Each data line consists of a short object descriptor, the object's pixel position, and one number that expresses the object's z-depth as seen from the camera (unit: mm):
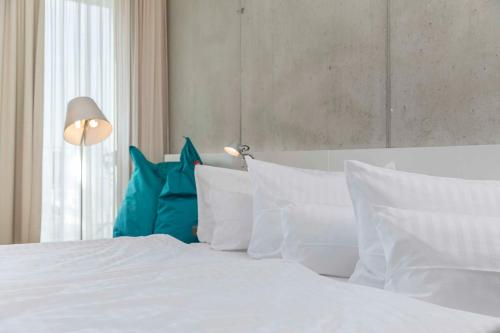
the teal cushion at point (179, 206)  2764
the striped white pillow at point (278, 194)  1804
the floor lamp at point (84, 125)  3117
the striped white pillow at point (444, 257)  1084
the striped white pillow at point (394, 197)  1289
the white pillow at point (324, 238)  1575
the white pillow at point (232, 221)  2131
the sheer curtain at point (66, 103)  3582
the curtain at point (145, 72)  3932
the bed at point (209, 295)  971
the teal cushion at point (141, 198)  3076
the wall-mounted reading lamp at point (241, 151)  2727
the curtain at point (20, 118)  3381
